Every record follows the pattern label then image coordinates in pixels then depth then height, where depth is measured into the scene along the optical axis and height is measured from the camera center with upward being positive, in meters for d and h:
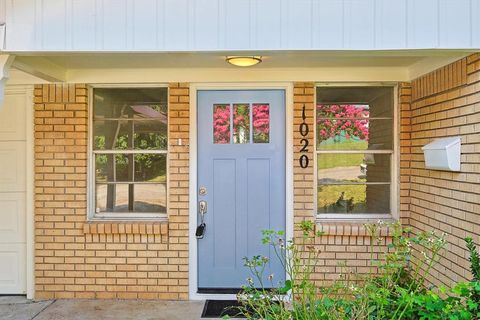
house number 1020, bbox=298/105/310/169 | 3.96 +0.22
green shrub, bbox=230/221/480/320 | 1.93 -0.72
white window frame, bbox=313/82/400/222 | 3.99 -0.13
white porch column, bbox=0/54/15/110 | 2.86 +0.72
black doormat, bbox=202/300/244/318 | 3.67 -1.40
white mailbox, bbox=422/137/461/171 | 3.02 +0.08
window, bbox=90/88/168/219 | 4.12 +0.10
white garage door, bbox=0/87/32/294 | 4.09 -0.33
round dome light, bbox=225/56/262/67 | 3.36 +0.90
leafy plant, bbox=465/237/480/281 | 2.25 -0.56
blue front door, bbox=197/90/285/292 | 4.05 -0.17
